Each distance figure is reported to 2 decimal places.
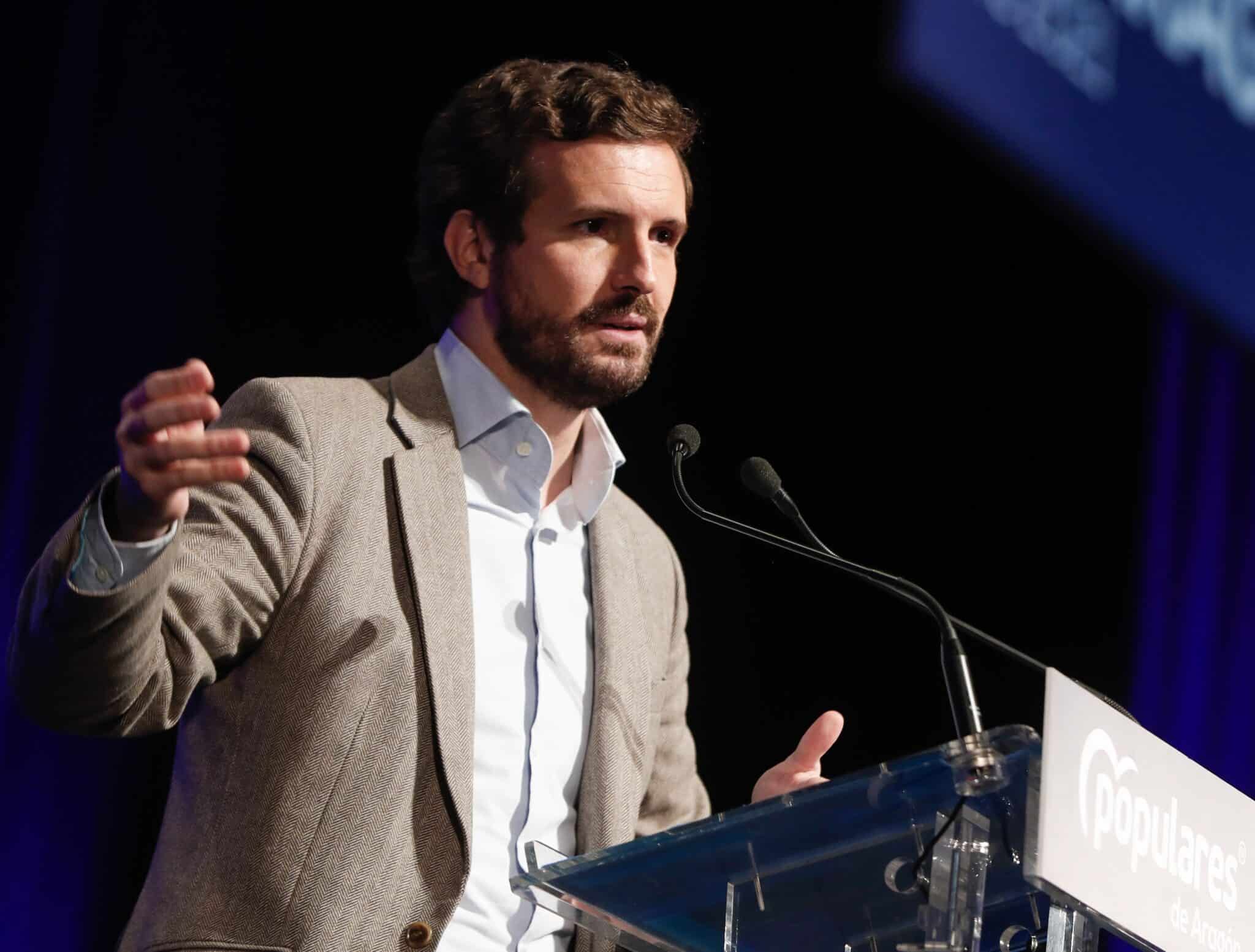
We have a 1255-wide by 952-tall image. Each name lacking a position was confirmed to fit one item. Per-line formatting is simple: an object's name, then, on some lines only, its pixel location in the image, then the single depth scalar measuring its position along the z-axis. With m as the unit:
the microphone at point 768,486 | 4.03
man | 3.52
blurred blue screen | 7.23
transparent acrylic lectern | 2.96
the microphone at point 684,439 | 4.44
